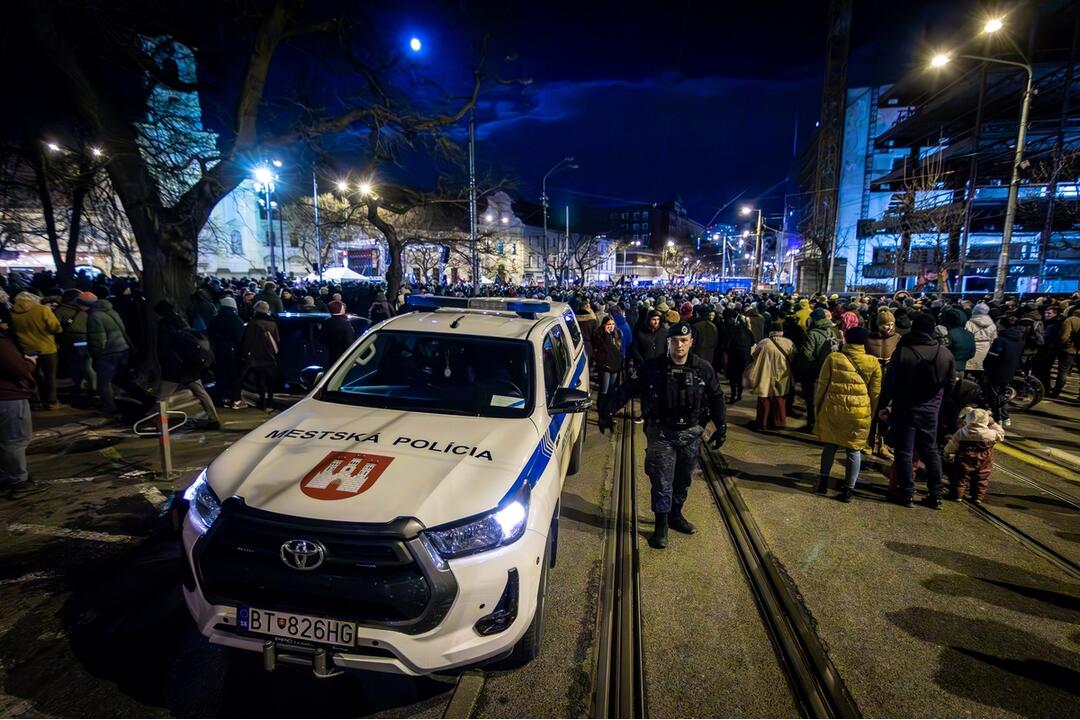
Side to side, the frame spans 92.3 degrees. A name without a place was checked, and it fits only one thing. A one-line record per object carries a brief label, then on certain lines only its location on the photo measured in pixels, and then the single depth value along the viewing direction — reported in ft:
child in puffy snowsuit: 17.03
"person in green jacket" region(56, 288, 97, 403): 29.37
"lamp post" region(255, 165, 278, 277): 96.54
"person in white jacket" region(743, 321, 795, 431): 26.20
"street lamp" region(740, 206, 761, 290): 118.83
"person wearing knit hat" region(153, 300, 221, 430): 22.07
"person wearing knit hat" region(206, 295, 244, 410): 28.89
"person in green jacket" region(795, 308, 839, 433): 26.32
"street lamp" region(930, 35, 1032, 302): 44.62
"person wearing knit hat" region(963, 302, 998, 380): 27.35
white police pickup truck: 7.89
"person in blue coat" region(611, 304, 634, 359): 35.65
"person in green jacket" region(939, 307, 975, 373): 24.47
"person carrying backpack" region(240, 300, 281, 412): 27.71
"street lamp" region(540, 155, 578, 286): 84.79
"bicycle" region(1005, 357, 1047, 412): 30.30
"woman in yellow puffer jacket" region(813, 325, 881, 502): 17.16
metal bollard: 18.57
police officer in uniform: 14.10
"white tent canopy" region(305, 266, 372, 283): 131.34
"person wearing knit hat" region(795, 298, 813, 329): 35.00
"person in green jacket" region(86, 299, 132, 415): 26.03
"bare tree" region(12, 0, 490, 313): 26.37
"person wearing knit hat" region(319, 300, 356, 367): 28.04
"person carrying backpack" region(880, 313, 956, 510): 16.25
